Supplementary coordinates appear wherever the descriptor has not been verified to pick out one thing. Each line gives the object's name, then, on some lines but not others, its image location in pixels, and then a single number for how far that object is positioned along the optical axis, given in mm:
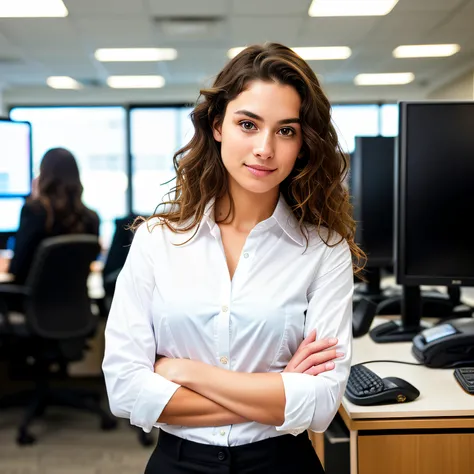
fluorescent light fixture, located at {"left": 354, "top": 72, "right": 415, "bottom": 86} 7320
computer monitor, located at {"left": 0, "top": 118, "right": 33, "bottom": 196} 2727
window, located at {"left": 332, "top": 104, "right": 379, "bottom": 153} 8391
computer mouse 1169
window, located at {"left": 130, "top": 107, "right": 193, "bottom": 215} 8211
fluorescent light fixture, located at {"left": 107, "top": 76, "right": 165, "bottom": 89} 7219
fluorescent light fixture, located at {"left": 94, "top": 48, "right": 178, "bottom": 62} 5820
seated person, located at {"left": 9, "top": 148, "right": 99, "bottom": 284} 2709
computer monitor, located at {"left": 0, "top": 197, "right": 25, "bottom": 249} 2789
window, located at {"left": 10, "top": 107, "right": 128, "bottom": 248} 8188
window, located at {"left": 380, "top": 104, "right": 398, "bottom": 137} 8359
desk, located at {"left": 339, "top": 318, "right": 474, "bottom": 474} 1126
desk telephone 1381
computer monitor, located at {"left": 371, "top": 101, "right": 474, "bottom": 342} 1487
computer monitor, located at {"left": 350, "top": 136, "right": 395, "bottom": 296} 2006
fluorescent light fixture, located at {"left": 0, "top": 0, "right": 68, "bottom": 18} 4383
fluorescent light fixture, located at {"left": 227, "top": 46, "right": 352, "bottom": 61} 5840
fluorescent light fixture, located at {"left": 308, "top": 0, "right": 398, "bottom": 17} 4453
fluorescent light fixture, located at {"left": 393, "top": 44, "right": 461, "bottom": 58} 5855
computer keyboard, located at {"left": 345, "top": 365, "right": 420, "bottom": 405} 1162
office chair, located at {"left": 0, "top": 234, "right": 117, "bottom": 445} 2598
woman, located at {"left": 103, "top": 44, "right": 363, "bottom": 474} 1022
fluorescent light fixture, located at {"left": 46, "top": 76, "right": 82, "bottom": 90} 7211
